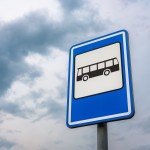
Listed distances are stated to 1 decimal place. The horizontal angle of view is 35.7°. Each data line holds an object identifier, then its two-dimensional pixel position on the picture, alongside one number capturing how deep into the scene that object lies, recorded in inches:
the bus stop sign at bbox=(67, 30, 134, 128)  84.2
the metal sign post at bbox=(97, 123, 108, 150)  78.1
